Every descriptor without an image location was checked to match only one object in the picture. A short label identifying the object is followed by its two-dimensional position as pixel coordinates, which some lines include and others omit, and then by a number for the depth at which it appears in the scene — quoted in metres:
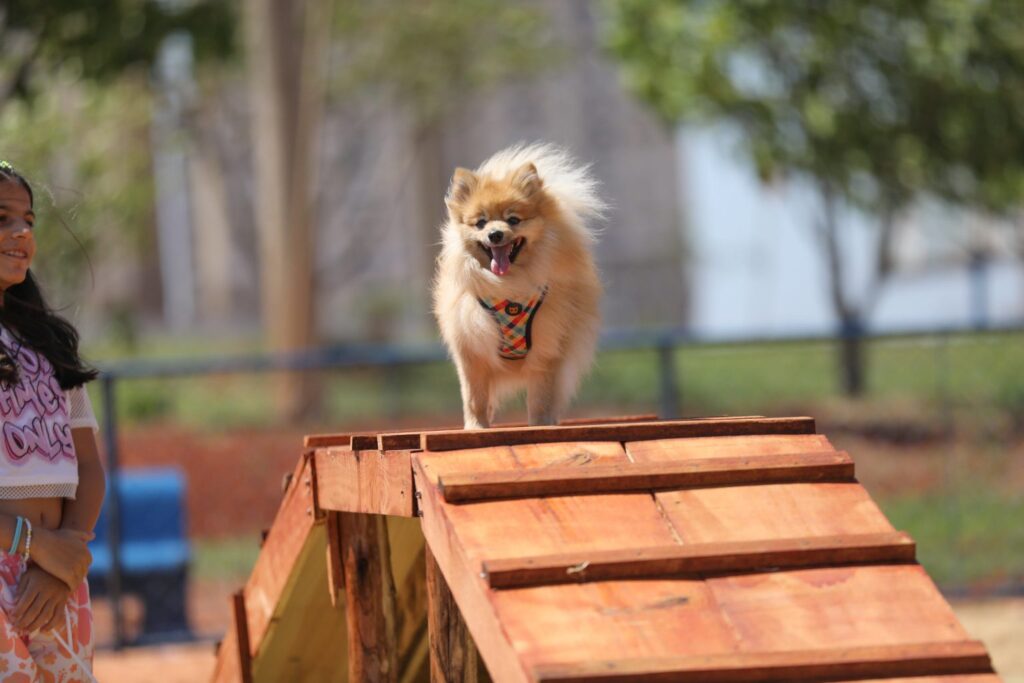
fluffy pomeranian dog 9.04
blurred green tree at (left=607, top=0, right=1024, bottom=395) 31.58
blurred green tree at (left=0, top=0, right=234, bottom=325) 25.91
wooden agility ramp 6.23
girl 6.98
